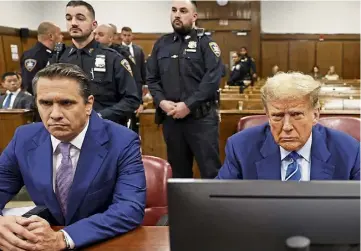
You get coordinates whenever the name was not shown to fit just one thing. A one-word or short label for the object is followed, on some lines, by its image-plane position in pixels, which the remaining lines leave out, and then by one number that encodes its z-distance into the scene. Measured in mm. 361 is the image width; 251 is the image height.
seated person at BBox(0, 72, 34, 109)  5164
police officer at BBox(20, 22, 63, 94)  4699
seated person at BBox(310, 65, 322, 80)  13270
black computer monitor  758
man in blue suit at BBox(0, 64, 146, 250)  1592
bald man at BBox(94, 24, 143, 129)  4845
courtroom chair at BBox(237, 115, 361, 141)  2527
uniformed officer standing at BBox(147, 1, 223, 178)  3215
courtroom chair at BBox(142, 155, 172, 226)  1889
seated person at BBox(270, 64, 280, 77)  12367
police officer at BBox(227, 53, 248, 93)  9992
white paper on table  1494
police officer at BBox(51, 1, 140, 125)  2924
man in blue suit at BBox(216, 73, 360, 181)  1562
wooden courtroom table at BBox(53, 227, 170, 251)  1344
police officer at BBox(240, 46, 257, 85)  10531
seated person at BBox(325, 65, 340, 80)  12633
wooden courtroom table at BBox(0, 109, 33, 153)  4465
